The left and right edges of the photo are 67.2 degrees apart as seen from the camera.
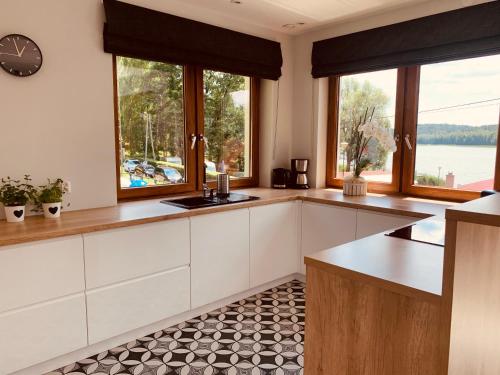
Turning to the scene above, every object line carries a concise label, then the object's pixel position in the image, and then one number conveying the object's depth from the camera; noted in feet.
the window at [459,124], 9.09
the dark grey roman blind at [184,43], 8.55
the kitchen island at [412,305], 3.35
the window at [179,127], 9.62
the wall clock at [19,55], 7.19
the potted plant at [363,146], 9.80
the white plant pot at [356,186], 10.61
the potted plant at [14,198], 7.13
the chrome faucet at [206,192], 10.15
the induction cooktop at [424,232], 5.53
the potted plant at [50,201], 7.53
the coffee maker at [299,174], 12.22
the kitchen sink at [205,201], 9.06
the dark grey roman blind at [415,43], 8.55
